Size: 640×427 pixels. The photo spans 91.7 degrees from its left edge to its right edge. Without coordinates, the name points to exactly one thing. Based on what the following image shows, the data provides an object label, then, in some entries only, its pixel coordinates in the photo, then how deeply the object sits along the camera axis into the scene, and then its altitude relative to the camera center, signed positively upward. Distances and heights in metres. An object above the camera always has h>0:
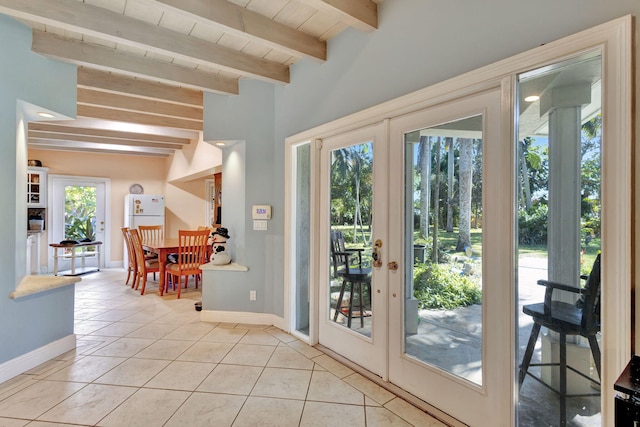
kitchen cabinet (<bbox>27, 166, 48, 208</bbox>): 6.42 +0.58
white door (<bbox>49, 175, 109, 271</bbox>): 6.92 +0.07
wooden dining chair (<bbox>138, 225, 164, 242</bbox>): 6.31 -0.40
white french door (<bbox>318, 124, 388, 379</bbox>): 2.42 -0.19
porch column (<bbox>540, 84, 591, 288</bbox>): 1.51 +0.19
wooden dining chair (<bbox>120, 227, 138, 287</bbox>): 5.45 -0.69
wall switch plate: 3.66 -0.11
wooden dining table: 4.97 -0.60
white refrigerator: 7.03 +0.11
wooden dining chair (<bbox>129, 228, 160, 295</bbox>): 5.11 -0.80
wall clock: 7.73 +0.64
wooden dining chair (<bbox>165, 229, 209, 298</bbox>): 4.80 -0.62
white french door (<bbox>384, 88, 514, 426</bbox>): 1.70 -0.27
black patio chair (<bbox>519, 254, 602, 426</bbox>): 1.43 -0.52
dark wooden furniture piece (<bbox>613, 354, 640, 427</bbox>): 0.86 -0.53
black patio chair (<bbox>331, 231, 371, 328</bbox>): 2.65 -0.52
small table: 6.27 -0.88
